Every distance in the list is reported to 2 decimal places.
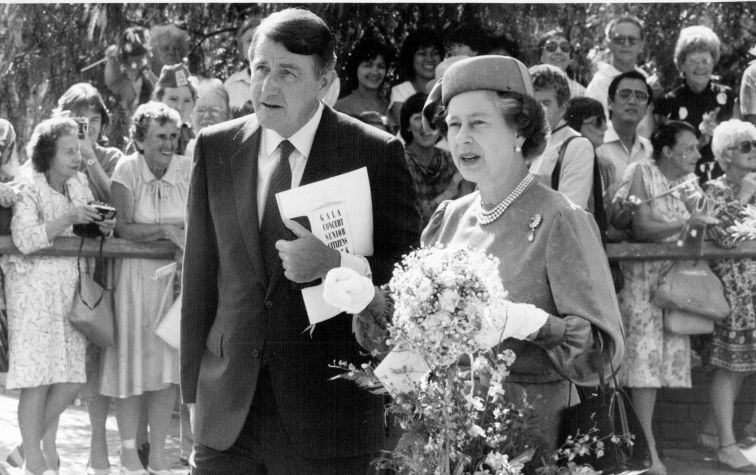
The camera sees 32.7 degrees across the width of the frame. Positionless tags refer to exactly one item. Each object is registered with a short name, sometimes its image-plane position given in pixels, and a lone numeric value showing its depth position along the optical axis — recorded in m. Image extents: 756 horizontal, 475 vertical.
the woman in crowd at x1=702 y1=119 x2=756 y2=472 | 7.13
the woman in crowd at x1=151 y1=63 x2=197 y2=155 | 7.78
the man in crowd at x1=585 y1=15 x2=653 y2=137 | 8.24
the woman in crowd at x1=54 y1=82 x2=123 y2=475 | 6.74
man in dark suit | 3.89
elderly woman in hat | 3.33
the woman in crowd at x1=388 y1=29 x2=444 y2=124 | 8.31
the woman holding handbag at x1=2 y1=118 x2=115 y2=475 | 6.38
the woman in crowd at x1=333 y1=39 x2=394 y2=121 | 8.22
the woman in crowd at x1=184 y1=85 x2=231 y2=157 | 7.71
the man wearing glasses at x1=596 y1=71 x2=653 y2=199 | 7.55
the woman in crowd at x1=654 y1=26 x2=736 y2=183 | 8.00
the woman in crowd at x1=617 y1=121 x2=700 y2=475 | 7.03
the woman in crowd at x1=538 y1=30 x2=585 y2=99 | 8.16
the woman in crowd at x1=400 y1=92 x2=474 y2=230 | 7.29
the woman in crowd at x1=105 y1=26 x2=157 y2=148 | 8.39
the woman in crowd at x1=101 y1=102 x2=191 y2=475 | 6.68
